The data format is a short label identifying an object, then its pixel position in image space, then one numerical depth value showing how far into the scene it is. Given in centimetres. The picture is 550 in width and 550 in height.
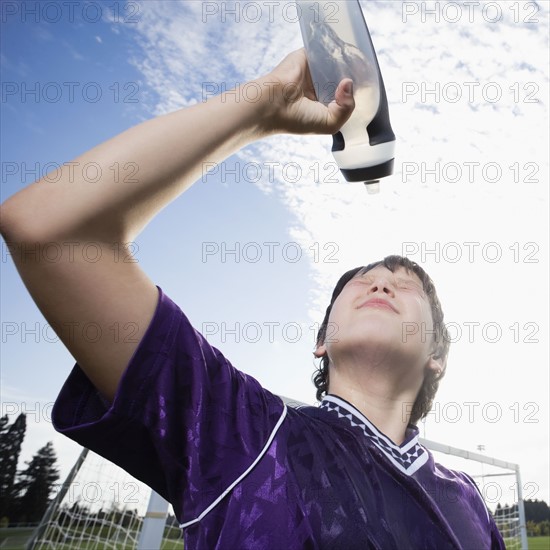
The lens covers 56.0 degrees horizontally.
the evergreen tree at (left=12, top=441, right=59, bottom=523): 3703
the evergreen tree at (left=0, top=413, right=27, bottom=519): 3747
